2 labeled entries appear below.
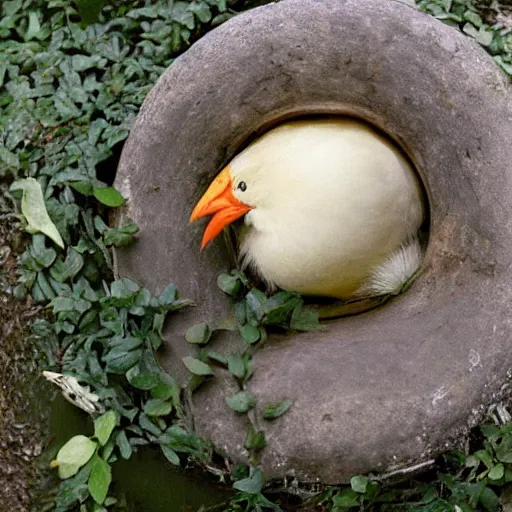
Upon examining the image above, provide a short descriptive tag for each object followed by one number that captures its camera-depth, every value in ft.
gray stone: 4.23
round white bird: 4.63
